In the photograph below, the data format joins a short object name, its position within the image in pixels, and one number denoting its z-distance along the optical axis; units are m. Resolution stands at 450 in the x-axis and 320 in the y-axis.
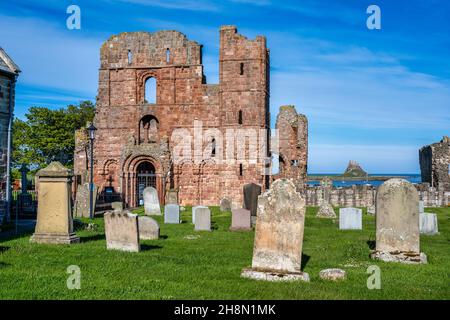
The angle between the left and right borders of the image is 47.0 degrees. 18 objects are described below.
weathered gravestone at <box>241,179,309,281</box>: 8.98
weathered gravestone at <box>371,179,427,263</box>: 11.27
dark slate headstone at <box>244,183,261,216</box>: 20.17
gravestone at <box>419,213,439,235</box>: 17.27
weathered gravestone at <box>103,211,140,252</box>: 12.18
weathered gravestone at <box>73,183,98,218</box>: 22.96
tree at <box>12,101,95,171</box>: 52.09
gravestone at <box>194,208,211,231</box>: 17.80
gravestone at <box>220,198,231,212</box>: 26.69
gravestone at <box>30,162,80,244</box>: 13.16
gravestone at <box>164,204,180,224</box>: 20.59
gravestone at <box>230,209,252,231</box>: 17.91
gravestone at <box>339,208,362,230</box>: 18.50
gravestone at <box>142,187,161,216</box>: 24.56
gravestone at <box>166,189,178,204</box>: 26.88
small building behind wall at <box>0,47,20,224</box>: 17.88
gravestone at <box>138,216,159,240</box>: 15.06
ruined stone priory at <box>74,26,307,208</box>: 30.66
